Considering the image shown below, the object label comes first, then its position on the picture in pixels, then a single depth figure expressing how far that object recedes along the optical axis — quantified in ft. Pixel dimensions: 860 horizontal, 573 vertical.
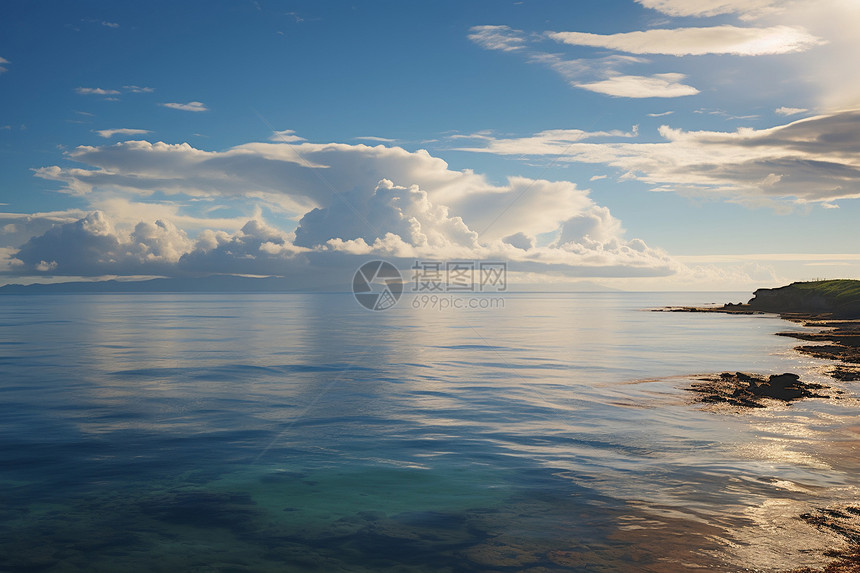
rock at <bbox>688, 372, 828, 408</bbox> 110.73
